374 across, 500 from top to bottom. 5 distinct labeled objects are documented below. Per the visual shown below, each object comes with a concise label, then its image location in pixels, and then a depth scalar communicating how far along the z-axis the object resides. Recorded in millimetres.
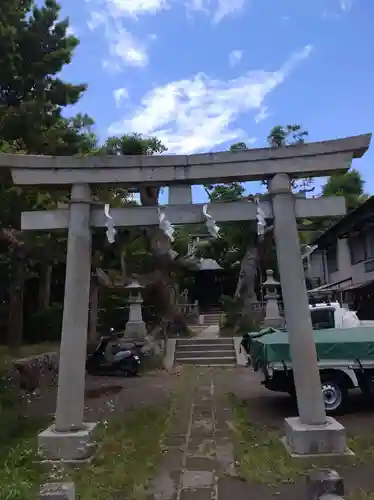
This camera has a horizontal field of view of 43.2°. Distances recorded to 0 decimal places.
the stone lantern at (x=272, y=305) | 21797
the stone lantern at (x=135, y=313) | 19578
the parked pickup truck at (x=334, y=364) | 8656
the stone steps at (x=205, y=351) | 17297
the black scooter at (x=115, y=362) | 15281
